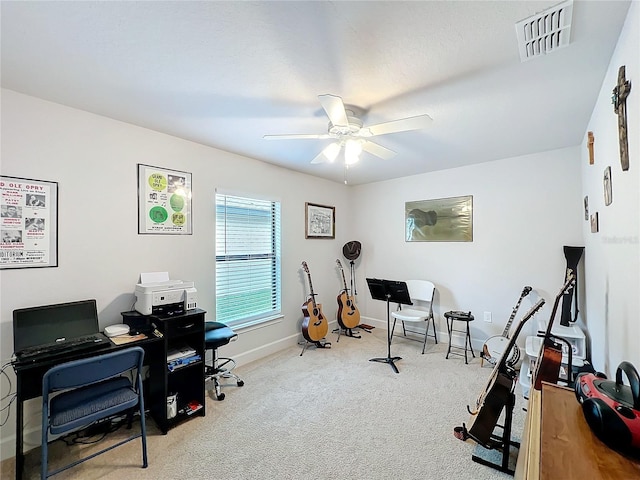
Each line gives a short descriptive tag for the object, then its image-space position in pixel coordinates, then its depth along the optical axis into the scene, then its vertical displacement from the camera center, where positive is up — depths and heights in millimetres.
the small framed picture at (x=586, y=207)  2652 +324
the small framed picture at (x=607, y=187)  1673 +327
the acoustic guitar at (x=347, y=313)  4215 -1027
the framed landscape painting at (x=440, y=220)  3838 +327
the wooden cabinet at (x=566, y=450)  766 -621
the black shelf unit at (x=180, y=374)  2156 -1049
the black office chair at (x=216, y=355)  2586 -1114
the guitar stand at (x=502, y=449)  1757 -1376
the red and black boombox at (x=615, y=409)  812 -519
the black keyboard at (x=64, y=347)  1686 -636
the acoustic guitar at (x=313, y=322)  3729 -1037
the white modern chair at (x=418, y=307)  3789 -944
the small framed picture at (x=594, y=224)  2133 +139
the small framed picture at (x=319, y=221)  4209 +359
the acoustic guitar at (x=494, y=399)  1762 -974
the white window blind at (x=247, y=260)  3217 -186
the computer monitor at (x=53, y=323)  1835 -523
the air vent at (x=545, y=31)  1238 +987
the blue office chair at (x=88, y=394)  1563 -947
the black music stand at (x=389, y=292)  3193 -568
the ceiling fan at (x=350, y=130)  1738 +803
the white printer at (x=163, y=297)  2260 -419
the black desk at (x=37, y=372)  1603 -827
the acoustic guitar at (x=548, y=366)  1527 -675
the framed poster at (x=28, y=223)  1905 +165
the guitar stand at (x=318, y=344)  3836 -1364
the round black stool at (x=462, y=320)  3419 -961
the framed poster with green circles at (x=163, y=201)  2543 +418
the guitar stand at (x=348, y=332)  4309 -1357
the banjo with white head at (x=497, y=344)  2940 -1084
